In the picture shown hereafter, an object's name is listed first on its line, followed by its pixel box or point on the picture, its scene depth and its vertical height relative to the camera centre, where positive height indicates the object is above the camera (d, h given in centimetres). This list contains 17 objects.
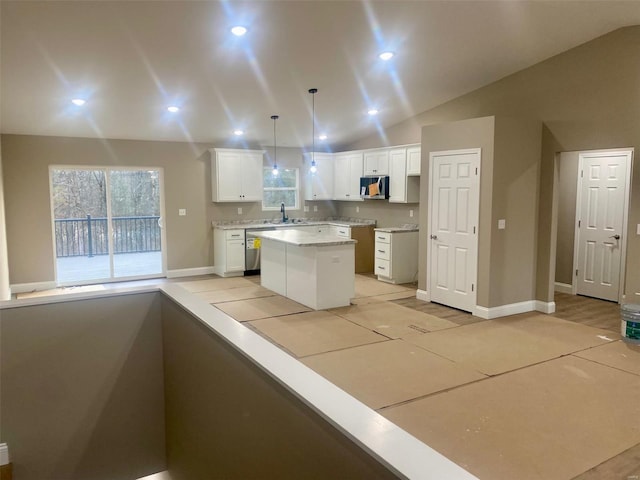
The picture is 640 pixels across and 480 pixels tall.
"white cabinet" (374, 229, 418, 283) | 747 -83
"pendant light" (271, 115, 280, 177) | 905 +109
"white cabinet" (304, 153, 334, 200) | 935 +59
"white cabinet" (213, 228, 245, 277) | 812 -82
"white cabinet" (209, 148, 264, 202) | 833 +60
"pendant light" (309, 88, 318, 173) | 621 +147
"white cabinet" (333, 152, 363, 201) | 888 +63
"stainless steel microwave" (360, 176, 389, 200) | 814 +35
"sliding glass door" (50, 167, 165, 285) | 748 -27
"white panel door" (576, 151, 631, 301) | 616 -20
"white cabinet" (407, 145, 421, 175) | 747 +78
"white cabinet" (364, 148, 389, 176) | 816 +83
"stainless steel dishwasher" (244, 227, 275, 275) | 827 -88
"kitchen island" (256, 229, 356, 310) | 571 -83
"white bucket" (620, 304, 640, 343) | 452 -118
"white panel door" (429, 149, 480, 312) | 568 -27
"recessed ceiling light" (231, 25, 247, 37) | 420 +166
